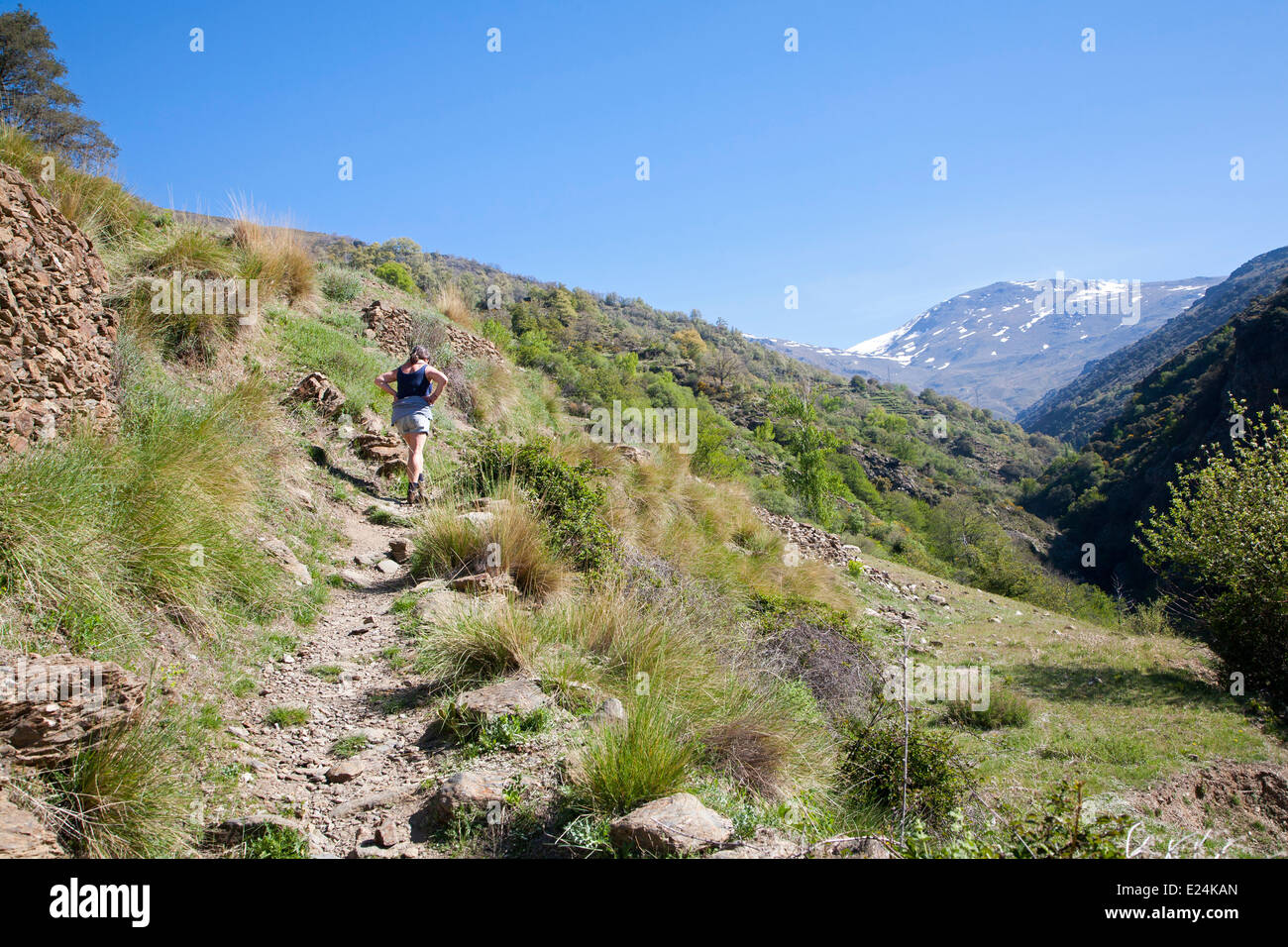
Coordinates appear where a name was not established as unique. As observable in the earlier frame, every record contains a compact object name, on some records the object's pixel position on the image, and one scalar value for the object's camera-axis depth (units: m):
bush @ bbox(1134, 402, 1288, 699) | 9.50
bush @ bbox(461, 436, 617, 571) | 5.95
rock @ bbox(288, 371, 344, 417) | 7.80
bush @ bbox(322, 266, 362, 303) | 12.77
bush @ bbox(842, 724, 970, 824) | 4.27
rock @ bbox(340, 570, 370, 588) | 5.37
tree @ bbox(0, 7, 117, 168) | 19.73
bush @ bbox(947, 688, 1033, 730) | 8.28
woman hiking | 7.50
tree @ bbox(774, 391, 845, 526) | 23.55
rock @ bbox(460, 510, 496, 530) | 5.57
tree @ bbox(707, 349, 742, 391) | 47.59
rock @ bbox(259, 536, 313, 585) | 4.73
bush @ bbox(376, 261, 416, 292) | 18.98
